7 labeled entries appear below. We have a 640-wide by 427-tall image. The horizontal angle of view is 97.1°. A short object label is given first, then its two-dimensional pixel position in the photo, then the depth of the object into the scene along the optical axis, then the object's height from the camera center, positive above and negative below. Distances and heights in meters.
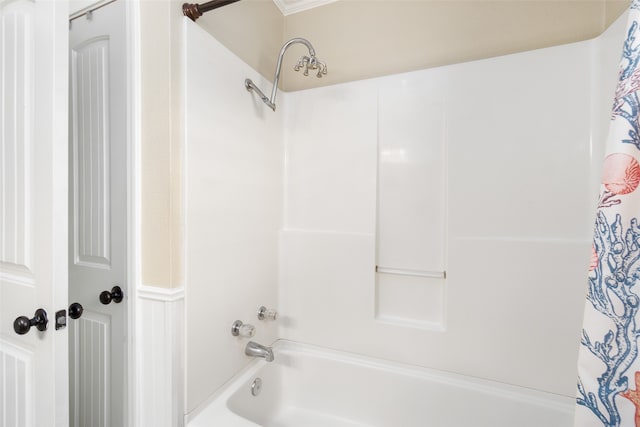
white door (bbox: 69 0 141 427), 1.07 +0.08
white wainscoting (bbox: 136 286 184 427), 1.03 -0.55
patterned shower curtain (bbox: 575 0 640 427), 0.54 -0.14
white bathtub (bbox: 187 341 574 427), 1.23 -0.92
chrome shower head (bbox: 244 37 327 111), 1.34 +0.70
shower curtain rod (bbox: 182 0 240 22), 1.04 +0.75
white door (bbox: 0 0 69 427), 0.85 +0.01
